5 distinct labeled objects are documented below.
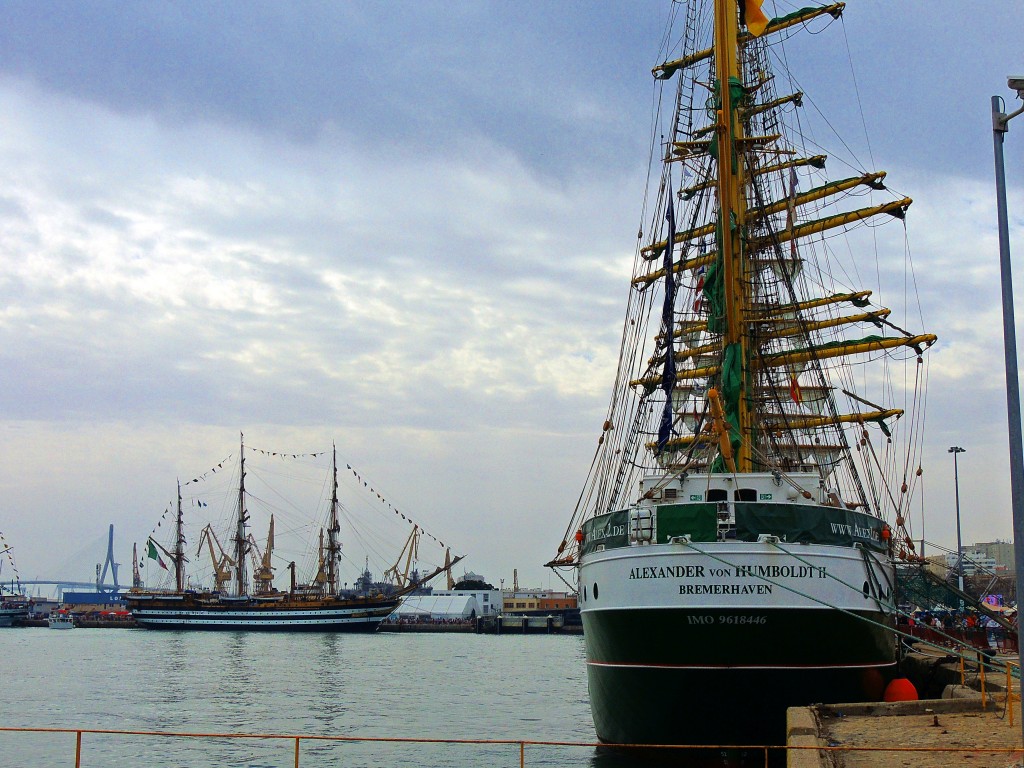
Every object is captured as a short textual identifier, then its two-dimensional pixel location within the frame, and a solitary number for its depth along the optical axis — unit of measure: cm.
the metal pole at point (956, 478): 6296
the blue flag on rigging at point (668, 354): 2984
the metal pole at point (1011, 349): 1350
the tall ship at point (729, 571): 2217
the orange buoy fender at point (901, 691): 2388
